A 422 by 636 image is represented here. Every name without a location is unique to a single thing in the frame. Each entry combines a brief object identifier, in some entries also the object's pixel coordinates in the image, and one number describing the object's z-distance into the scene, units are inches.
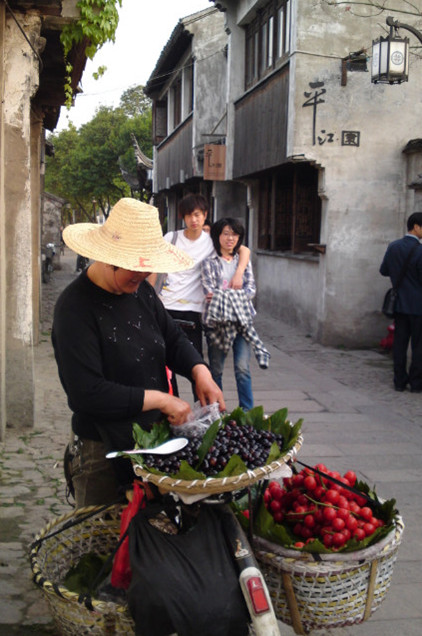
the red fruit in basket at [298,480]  119.9
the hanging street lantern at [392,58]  376.2
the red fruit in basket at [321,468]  118.9
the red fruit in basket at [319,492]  115.5
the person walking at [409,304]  347.6
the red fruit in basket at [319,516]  110.7
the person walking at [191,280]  251.9
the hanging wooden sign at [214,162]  655.8
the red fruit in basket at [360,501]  118.3
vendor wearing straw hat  110.1
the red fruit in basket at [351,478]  123.0
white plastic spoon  101.0
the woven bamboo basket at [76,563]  101.0
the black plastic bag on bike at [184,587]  94.3
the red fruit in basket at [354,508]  113.2
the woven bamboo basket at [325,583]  101.9
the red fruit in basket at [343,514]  109.7
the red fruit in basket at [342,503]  113.0
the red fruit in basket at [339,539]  105.0
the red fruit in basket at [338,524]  107.0
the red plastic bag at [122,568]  105.4
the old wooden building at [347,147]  460.8
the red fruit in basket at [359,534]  105.7
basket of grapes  96.3
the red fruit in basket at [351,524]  107.8
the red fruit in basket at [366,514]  112.2
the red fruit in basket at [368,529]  107.9
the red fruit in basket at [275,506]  115.3
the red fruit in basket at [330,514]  109.0
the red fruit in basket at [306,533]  109.7
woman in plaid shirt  251.9
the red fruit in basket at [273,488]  118.3
